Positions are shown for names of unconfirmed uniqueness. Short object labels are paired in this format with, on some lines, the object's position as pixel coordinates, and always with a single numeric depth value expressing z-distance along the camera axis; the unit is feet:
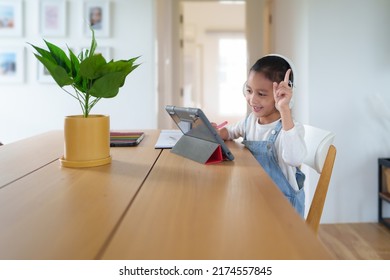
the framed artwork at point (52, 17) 9.71
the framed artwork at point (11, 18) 9.67
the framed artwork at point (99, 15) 9.80
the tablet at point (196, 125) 3.14
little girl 3.22
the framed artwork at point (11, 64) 9.76
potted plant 2.92
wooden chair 3.15
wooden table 1.44
